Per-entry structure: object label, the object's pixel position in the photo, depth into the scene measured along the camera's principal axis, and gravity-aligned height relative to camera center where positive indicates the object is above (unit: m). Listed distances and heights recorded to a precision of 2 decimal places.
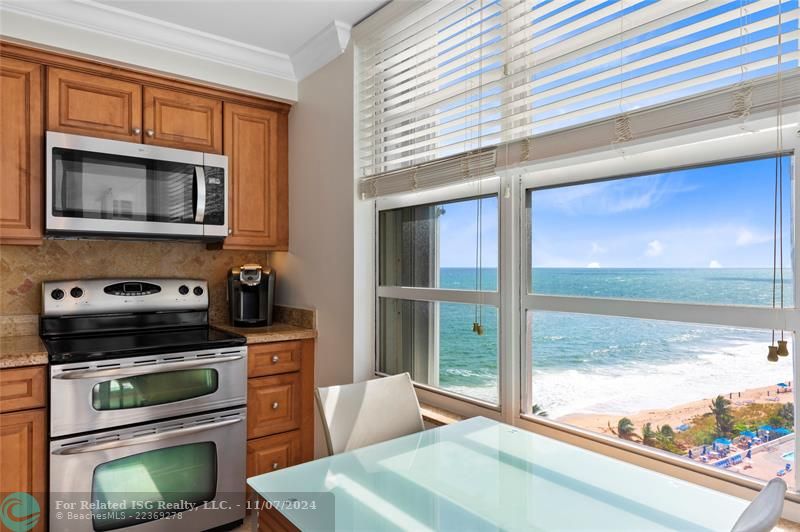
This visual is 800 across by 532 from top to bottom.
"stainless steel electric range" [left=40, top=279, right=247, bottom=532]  1.97 -0.62
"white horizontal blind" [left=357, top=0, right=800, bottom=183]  1.24 +0.64
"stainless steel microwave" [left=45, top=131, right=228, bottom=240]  2.20 +0.37
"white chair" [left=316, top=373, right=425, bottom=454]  1.62 -0.49
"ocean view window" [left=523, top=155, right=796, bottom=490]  1.25 -0.13
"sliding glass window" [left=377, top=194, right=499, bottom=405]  1.96 -0.12
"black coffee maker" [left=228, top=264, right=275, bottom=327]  2.77 -0.15
